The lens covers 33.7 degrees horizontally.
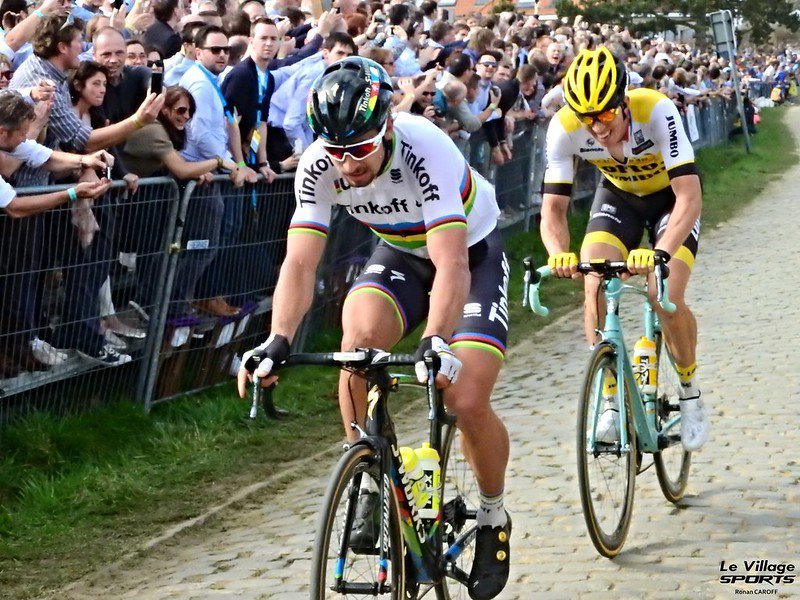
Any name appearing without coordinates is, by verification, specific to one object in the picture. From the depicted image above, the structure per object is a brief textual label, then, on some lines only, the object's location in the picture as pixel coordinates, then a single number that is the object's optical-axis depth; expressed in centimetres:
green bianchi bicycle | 601
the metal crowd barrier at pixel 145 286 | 716
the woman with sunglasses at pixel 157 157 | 838
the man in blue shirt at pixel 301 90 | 1047
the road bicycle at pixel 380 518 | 416
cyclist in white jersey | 462
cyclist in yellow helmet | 656
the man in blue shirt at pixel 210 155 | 858
